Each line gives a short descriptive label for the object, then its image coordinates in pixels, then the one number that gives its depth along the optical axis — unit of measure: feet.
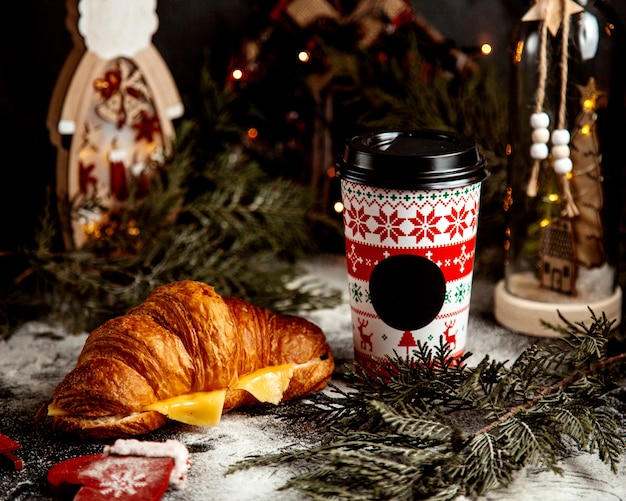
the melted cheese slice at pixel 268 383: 3.43
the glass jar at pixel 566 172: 4.10
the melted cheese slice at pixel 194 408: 3.27
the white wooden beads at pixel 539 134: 4.05
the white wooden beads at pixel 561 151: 4.06
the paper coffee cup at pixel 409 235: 3.38
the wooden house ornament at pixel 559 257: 4.36
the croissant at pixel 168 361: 3.21
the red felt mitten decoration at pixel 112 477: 2.78
